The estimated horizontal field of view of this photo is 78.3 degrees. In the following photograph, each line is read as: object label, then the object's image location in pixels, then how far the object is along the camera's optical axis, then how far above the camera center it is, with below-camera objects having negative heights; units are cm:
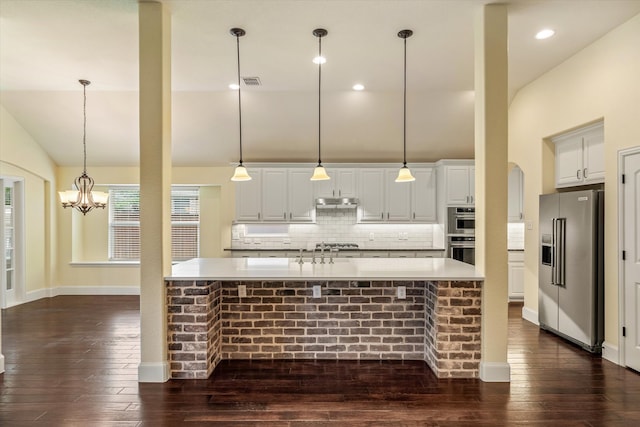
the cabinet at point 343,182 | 680 +59
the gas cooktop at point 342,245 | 684 -50
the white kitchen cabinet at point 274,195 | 676 +37
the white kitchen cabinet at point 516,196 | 684 +34
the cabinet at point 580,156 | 422 +67
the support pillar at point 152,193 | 332 +21
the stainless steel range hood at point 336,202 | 671 +24
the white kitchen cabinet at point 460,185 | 649 +51
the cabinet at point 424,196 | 679 +34
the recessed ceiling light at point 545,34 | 376 +176
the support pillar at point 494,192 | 332 +20
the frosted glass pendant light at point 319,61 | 372 +175
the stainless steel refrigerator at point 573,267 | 400 -57
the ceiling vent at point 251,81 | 502 +177
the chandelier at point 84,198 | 508 +26
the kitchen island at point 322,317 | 380 -98
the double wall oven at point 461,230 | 652 -24
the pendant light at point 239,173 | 396 +46
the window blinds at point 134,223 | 744 -10
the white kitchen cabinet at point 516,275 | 640 -97
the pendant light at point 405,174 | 401 +44
